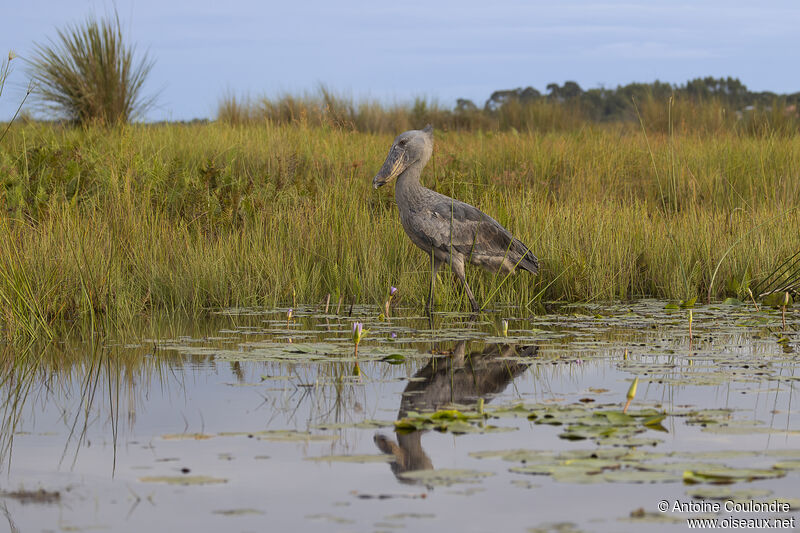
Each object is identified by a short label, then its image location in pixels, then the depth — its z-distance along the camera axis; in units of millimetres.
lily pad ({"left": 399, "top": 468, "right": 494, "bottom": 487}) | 5781
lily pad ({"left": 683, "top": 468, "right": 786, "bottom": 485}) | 5754
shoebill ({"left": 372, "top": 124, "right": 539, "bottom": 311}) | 14445
